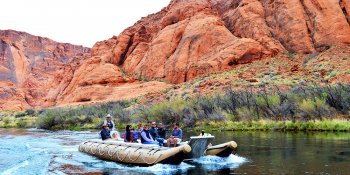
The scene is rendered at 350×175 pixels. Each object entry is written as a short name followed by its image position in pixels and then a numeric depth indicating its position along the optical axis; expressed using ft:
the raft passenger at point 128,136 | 58.39
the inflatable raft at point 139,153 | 48.29
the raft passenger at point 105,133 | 63.87
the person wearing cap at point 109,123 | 67.79
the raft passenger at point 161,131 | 60.75
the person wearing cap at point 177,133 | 56.73
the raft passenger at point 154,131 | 59.45
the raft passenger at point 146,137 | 55.16
